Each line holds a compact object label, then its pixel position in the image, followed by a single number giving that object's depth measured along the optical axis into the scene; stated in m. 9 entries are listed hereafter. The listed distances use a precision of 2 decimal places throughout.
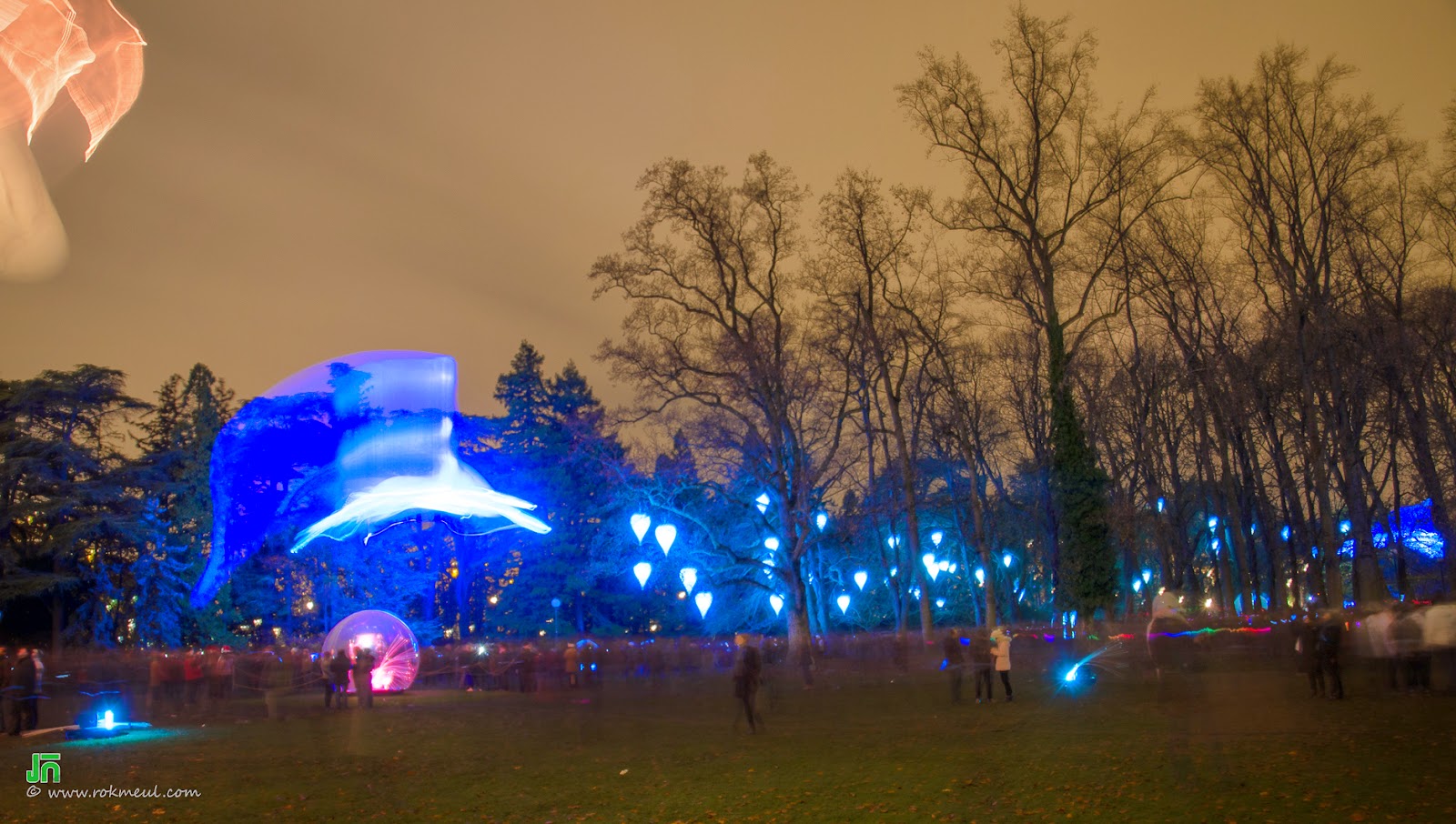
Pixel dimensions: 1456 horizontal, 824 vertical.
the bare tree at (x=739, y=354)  32.00
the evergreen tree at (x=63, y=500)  41.25
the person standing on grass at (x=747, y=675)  17.05
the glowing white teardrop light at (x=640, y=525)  31.27
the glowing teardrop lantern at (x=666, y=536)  31.36
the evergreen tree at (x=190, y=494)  46.94
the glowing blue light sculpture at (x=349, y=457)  30.75
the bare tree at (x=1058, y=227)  32.22
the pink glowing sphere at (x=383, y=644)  28.92
